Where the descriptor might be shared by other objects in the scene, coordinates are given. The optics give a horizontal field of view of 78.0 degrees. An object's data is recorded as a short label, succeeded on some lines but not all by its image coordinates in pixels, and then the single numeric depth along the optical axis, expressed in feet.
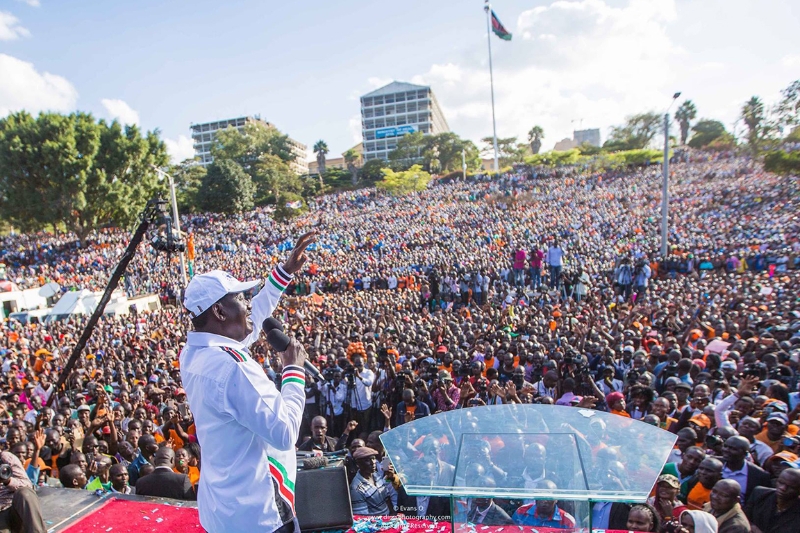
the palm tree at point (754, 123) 72.49
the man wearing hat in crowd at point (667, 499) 10.42
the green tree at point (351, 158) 181.18
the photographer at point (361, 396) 22.27
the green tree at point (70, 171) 95.04
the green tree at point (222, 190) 121.29
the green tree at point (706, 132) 159.02
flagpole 122.01
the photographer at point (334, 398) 22.48
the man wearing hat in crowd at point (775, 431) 12.94
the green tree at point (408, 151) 178.09
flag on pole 115.49
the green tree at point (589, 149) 167.02
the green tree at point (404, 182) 135.23
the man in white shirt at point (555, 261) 47.26
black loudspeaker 7.88
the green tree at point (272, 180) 139.95
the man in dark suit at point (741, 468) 11.25
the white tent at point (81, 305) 55.98
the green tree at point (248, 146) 167.22
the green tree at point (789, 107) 63.46
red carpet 8.84
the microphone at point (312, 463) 8.38
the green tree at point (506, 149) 181.47
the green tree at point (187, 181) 127.13
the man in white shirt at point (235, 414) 5.44
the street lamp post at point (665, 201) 47.70
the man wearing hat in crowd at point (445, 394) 19.57
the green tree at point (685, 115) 174.60
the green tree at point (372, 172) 167.63
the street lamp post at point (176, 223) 54.10
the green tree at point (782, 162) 67.15
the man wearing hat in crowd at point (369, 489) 11.64
